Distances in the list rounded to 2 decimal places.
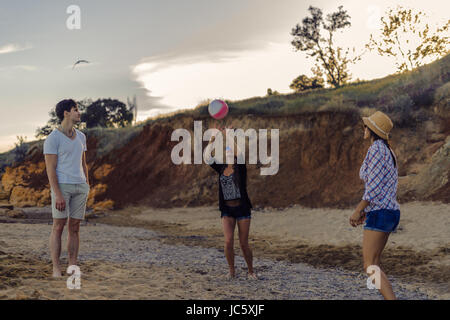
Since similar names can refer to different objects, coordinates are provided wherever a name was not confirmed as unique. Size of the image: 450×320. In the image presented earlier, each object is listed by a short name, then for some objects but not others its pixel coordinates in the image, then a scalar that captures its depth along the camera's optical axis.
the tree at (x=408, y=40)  35.75
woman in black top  6.81
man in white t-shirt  6.02
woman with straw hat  4.59
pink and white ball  7.46
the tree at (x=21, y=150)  41.62
